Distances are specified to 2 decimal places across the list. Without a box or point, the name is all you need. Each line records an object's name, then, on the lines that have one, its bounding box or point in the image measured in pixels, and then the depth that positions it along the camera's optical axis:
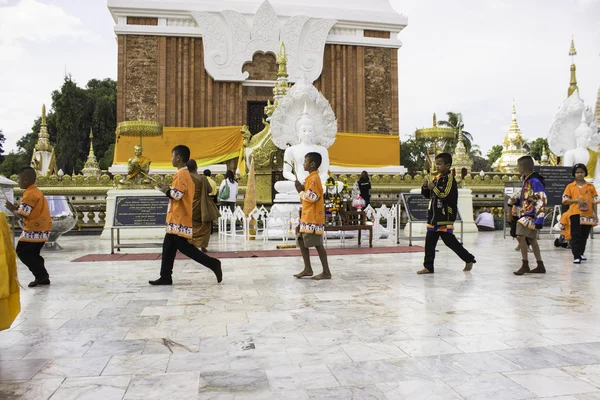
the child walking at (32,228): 5.57
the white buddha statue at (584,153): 12.28
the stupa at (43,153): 23.81
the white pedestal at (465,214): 12.77
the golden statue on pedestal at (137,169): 11.62
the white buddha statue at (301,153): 10.94
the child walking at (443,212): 6.23
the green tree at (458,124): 42.54
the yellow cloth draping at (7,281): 3.09
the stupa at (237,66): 20.86
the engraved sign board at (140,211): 8.55
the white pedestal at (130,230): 11.43
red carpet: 8.12
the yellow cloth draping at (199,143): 20.38
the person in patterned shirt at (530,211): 6.18
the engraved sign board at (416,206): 9.65
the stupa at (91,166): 21.55
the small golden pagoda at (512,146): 33.84
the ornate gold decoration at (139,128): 13.17
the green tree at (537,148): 43.12
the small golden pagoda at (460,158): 28.00
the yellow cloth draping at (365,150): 21.77
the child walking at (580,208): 7.36
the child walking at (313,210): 5.85
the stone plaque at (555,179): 11.39
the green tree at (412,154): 35.91
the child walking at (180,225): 5.50
